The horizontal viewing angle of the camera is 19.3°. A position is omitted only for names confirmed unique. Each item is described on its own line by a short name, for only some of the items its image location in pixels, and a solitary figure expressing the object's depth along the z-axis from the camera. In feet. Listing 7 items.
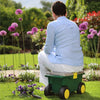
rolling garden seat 13.33
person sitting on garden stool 13.52
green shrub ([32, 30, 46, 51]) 46.40
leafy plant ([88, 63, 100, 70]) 25.00
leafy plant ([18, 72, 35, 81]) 19.70
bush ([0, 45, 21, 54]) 59.35
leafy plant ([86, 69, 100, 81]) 20.25
